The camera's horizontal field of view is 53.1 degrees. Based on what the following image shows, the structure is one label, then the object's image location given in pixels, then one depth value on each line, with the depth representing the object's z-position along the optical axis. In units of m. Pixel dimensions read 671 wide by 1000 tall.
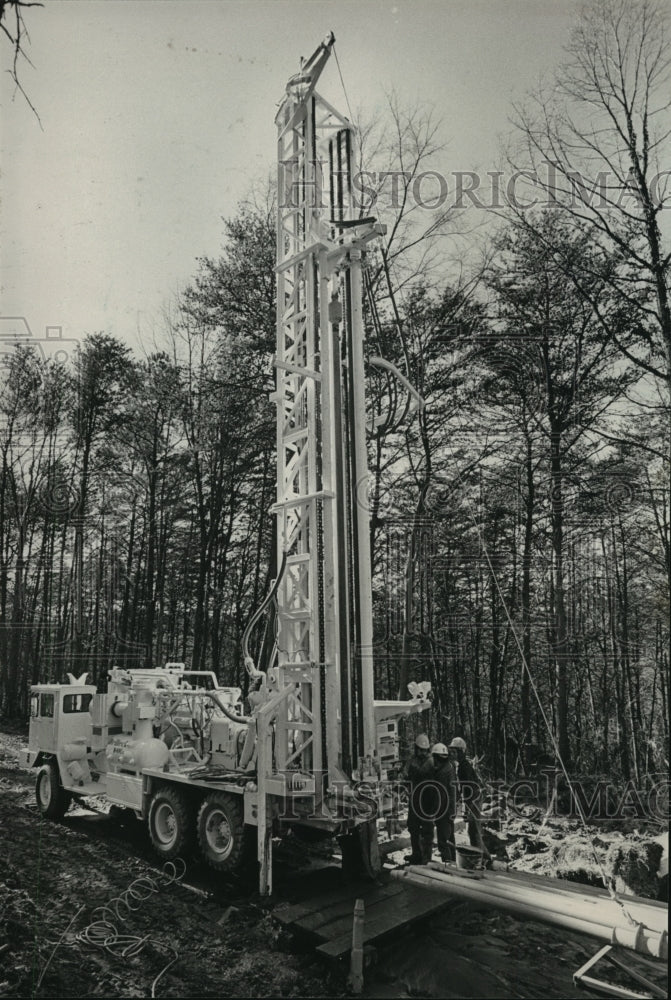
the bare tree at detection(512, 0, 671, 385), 8.62
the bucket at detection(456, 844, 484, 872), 5.74
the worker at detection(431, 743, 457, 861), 6.66
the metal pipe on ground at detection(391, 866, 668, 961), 3.85
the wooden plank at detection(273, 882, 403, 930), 5.23
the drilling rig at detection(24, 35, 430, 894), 6.21
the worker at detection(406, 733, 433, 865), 6.65
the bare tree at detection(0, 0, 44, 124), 3.04
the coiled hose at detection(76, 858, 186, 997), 5.08
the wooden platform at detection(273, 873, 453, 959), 4.85
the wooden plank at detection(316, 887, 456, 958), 4.68
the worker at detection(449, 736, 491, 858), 7.04
